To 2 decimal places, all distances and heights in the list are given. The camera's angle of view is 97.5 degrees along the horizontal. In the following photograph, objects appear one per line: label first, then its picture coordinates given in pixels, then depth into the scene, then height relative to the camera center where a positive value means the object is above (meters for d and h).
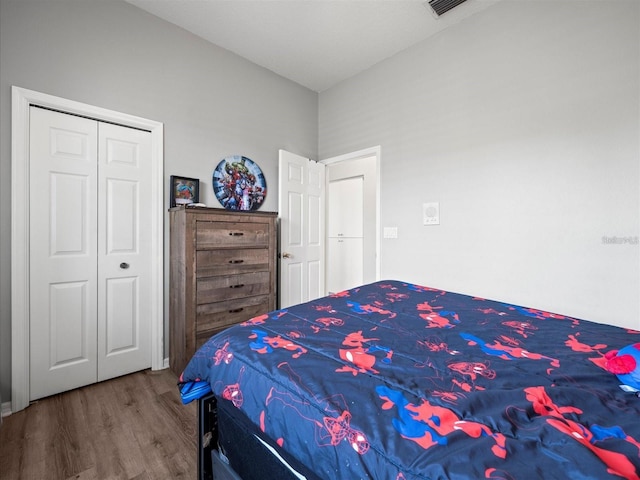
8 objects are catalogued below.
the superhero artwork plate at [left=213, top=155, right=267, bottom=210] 2.79 +0.56
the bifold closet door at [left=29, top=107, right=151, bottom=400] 1.91 -0.12
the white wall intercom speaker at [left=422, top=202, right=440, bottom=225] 2.62 +0.24
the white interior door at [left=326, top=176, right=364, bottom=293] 4.86 +0.09
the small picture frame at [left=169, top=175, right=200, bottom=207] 2.44 +0.41
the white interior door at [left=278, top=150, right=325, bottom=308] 3.12 +0.11
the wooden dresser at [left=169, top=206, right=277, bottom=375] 2.18 -0.31
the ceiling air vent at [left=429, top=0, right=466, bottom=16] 2.23 +1.89
